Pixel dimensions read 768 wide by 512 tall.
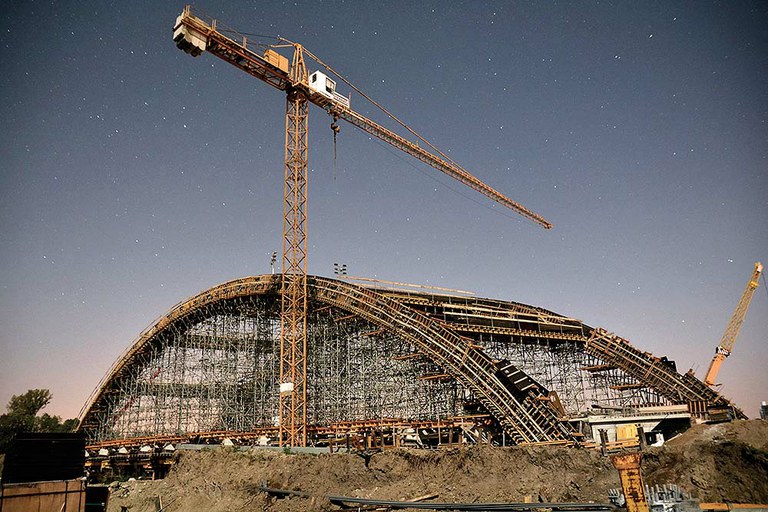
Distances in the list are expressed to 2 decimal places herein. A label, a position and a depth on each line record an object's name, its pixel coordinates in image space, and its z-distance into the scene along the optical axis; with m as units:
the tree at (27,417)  69.81
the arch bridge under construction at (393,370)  37.94
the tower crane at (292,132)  41.07
